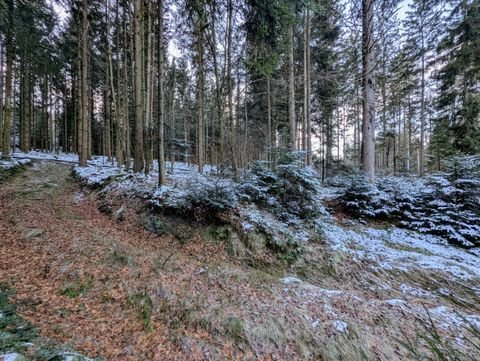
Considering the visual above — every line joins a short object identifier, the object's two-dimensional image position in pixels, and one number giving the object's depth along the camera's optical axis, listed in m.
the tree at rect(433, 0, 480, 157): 10.89
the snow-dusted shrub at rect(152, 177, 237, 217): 6.27
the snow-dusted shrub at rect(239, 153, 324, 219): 7.00
